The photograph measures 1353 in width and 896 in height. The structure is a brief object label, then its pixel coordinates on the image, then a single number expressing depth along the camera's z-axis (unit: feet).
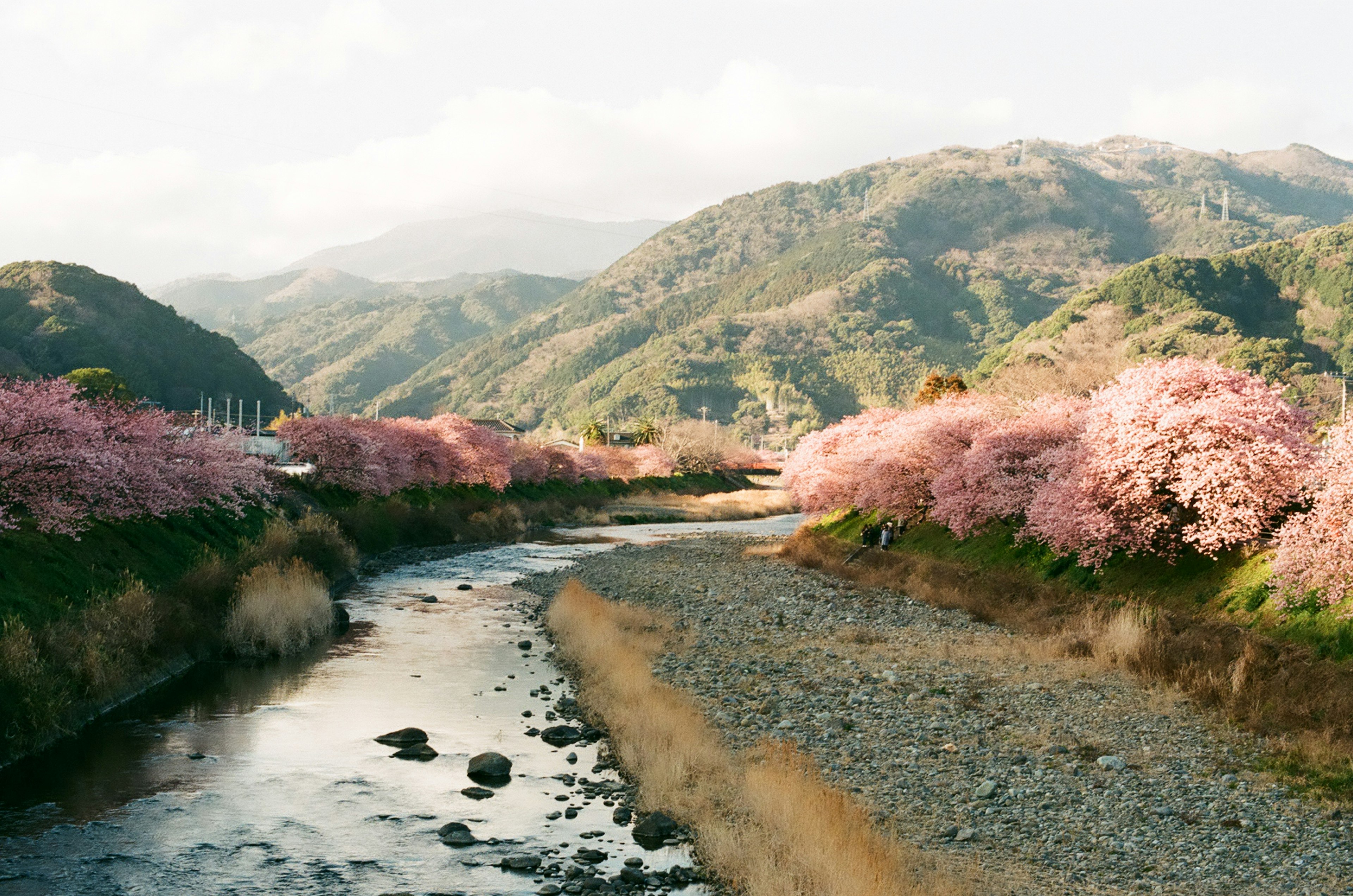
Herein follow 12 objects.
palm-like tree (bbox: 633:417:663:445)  538.47
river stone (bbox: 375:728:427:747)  67.21
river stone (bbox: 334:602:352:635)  109.50
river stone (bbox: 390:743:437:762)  64.95
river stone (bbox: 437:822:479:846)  50.57
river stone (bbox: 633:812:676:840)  51.13
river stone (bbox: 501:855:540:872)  47.16
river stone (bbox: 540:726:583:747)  69.21
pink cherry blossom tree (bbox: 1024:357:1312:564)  84.02
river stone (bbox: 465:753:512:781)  61.05
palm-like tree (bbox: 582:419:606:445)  517.55
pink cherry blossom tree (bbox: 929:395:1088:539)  123.44
